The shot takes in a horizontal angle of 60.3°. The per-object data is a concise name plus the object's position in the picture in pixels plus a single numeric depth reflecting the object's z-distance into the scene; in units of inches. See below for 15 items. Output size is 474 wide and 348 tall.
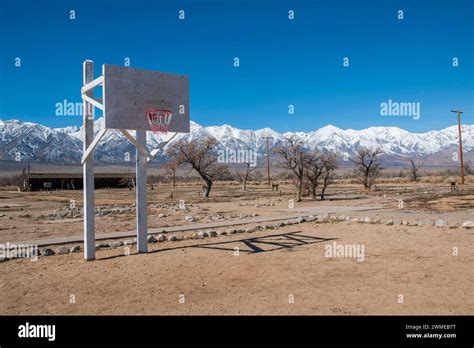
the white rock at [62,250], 431.3
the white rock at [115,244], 471.2
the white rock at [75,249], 441.3
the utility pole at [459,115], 1919.8
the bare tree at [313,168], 1226.4
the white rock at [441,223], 591.7
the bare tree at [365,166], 1696.6
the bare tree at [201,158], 1439.5
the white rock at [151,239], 498.0
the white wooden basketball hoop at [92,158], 393.1
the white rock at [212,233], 543.1
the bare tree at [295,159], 1193.4
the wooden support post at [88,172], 393.5
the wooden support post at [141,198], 428.5
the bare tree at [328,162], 1237.7
